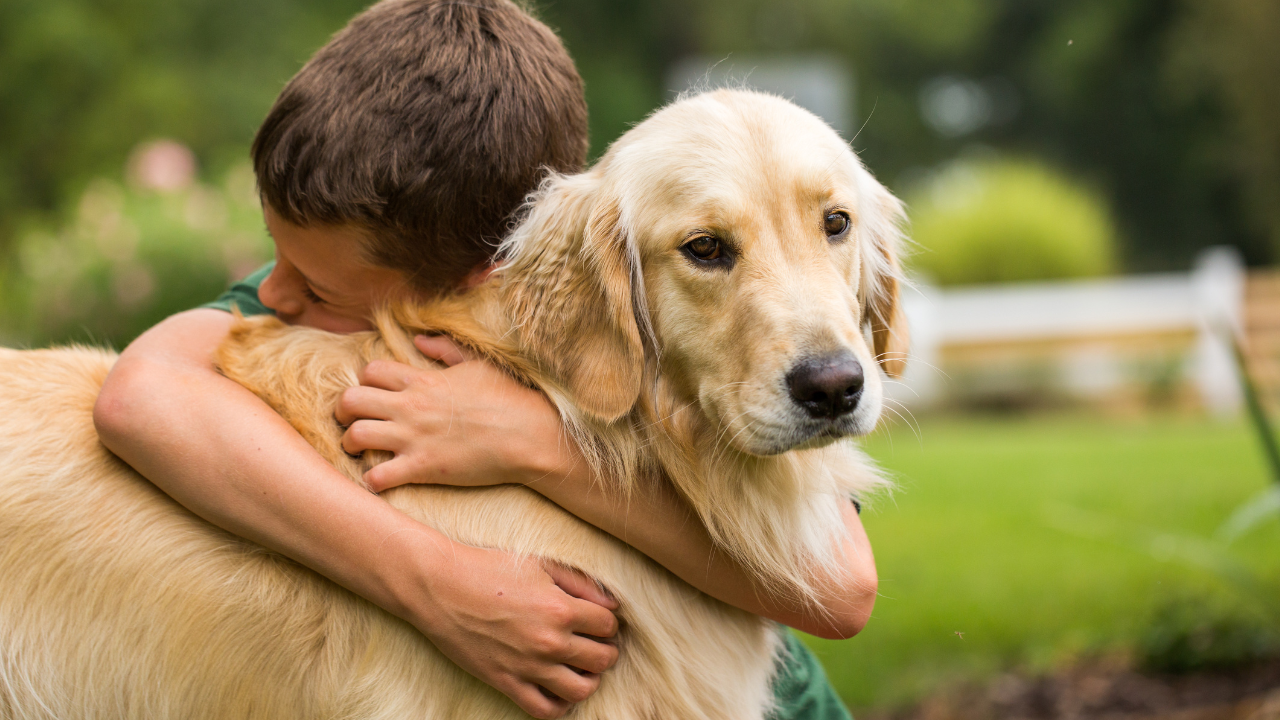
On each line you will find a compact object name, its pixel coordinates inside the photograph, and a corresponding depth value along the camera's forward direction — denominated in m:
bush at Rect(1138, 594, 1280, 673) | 4.31
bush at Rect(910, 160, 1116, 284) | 17.22
